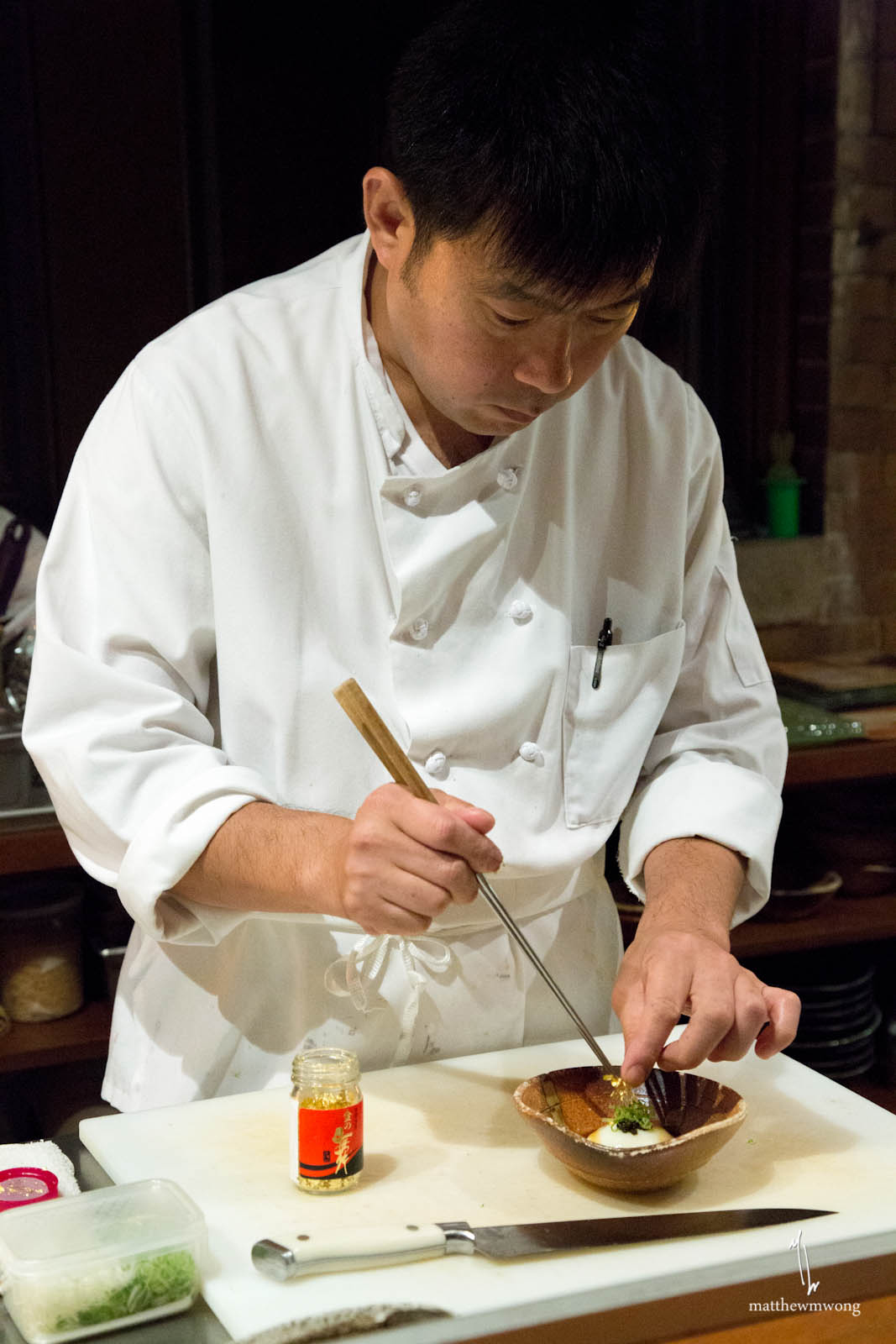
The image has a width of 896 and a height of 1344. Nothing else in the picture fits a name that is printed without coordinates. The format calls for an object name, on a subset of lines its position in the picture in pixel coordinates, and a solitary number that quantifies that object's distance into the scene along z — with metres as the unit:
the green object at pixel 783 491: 3.96
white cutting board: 1.69
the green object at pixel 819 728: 3.38
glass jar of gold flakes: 1.80
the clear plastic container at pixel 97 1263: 1.65
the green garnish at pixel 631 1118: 1.84
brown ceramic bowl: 1.78
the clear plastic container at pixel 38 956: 2.96
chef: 1.81
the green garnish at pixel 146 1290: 1.66
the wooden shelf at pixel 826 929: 3.35
